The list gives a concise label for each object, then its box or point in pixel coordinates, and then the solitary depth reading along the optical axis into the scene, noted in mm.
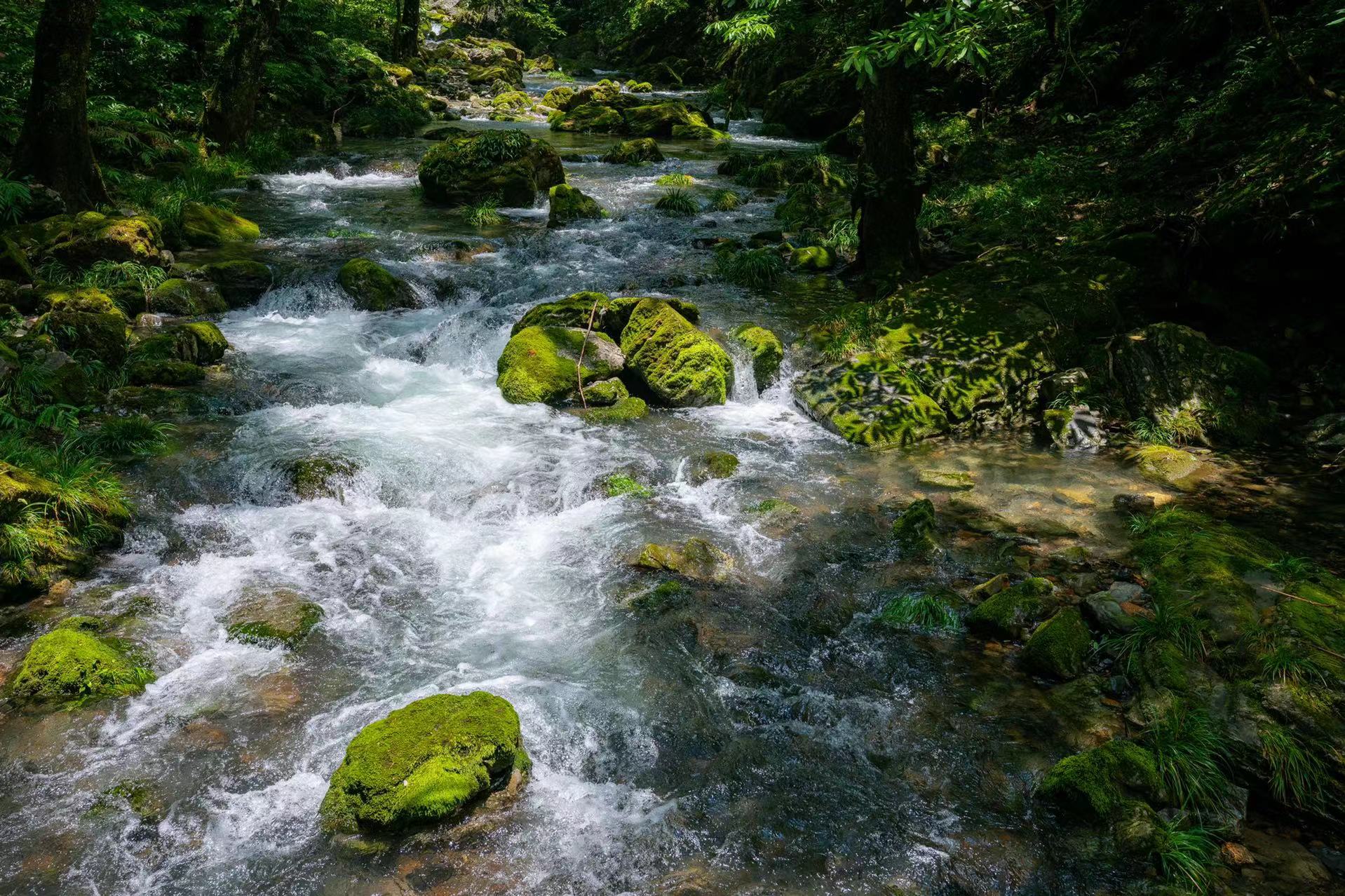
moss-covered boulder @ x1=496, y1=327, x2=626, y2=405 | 9141
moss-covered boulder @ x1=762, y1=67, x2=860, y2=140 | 23891
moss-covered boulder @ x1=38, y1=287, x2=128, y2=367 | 8070
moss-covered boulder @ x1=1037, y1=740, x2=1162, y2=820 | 3715
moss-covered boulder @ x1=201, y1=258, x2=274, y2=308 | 10953
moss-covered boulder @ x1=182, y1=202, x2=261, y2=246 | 12297
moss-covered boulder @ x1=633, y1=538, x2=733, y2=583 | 6027
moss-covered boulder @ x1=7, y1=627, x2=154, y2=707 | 4406
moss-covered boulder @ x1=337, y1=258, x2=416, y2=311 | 11281
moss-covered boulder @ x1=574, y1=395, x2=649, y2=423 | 8766
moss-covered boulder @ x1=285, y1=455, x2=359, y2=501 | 6895
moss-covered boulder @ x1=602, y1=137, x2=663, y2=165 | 21406
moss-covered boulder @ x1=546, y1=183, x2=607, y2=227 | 15234
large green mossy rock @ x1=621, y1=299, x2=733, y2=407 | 9180
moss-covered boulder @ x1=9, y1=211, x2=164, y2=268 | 9914
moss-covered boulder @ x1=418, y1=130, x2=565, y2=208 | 16438
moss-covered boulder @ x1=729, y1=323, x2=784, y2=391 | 9695
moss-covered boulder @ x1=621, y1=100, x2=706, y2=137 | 26719
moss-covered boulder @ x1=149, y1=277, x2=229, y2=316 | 9914
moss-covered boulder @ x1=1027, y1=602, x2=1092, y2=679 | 4652
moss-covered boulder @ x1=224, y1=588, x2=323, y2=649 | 5121
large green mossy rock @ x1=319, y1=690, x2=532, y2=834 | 3713
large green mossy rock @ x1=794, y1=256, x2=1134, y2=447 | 8320
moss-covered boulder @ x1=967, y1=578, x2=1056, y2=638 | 5090
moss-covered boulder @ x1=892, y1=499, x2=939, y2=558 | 6117
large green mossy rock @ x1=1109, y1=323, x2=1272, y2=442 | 7449
